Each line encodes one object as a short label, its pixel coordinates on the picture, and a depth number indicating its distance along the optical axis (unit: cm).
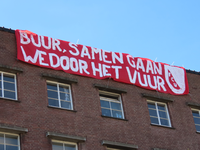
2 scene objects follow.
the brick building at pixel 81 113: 2250
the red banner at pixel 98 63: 2619
